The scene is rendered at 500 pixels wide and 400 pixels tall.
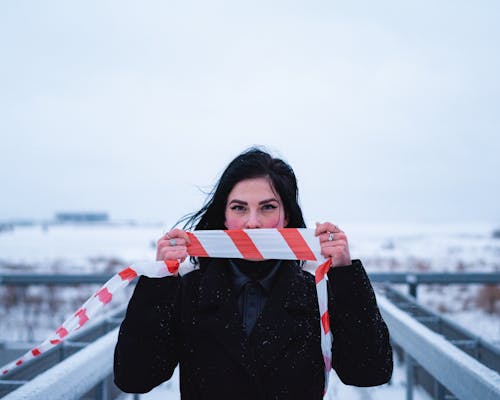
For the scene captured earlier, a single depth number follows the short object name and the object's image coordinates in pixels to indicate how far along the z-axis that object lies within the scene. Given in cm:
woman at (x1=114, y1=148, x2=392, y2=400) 169
